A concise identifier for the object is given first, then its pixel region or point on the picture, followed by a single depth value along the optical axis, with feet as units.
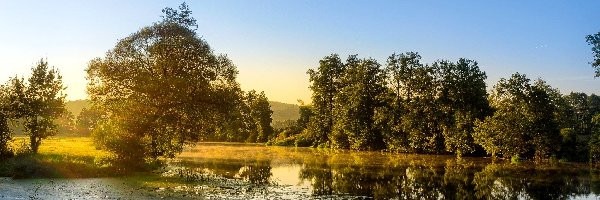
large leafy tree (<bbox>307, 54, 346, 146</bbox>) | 351.25
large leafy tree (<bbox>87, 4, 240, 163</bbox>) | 137.18
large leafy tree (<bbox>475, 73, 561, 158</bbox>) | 223.10
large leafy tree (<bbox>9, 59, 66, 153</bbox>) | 159.12
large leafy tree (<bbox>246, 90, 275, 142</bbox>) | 452.76
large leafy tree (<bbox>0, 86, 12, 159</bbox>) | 130.11
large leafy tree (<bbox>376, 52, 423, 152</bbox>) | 290.35
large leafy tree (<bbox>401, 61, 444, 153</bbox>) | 280.51
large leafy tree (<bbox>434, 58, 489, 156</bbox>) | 261.85
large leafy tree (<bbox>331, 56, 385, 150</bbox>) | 310.45
